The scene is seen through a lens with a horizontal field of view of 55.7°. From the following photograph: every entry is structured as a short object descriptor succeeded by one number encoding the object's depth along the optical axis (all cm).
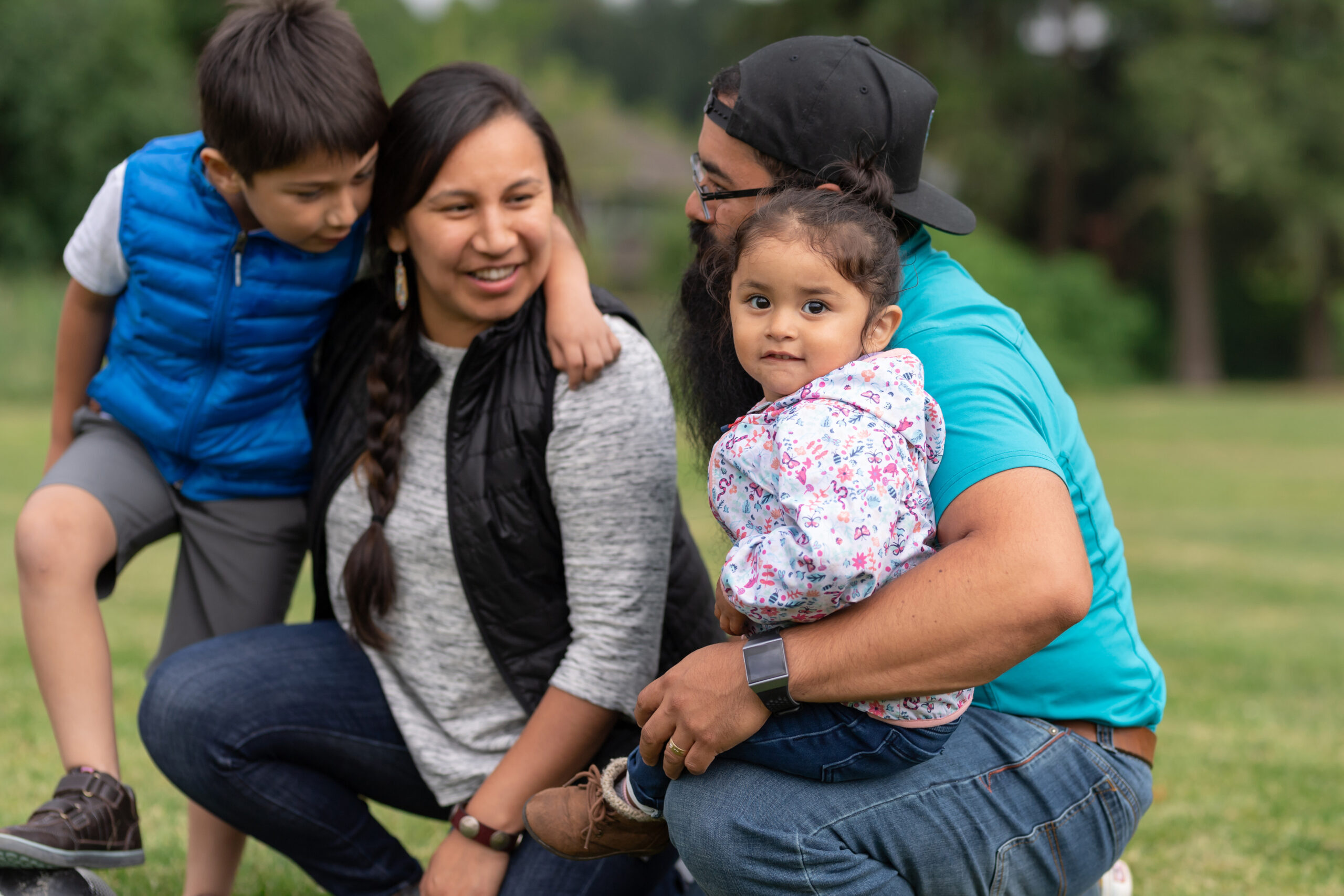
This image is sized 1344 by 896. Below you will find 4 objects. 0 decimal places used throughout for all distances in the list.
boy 252
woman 241
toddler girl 176
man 178
